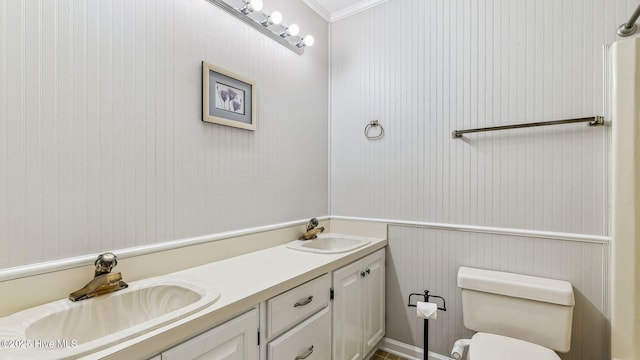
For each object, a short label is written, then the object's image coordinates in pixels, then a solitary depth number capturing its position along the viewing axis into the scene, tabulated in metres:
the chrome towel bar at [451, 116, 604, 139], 1.47
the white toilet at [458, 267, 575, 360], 1.37
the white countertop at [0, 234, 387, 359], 0.77
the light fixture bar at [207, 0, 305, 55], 1.55
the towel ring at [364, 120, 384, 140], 2.18
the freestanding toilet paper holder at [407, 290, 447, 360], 1.75
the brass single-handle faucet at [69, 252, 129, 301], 1.02
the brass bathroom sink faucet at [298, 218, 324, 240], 2.05
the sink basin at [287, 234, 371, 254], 2.04
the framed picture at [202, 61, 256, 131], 1.48
